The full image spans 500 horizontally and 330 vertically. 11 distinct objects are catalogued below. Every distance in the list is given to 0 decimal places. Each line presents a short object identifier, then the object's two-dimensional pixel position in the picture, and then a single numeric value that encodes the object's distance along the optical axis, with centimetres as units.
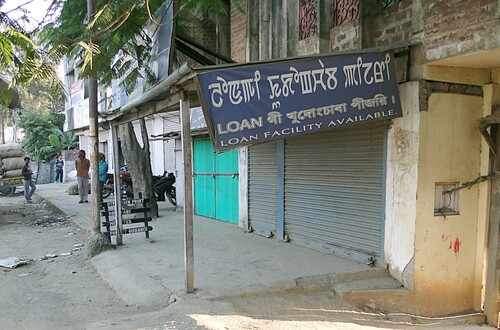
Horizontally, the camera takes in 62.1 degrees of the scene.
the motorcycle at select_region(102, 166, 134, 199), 1237
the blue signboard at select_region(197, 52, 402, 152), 402
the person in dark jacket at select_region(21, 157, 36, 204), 1499
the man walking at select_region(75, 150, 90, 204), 1362
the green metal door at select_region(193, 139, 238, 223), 930
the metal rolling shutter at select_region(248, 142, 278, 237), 785
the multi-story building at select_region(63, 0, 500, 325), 489
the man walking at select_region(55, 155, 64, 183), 2511
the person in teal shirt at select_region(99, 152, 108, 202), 1362
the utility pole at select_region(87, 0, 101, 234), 687
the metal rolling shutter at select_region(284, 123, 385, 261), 585
